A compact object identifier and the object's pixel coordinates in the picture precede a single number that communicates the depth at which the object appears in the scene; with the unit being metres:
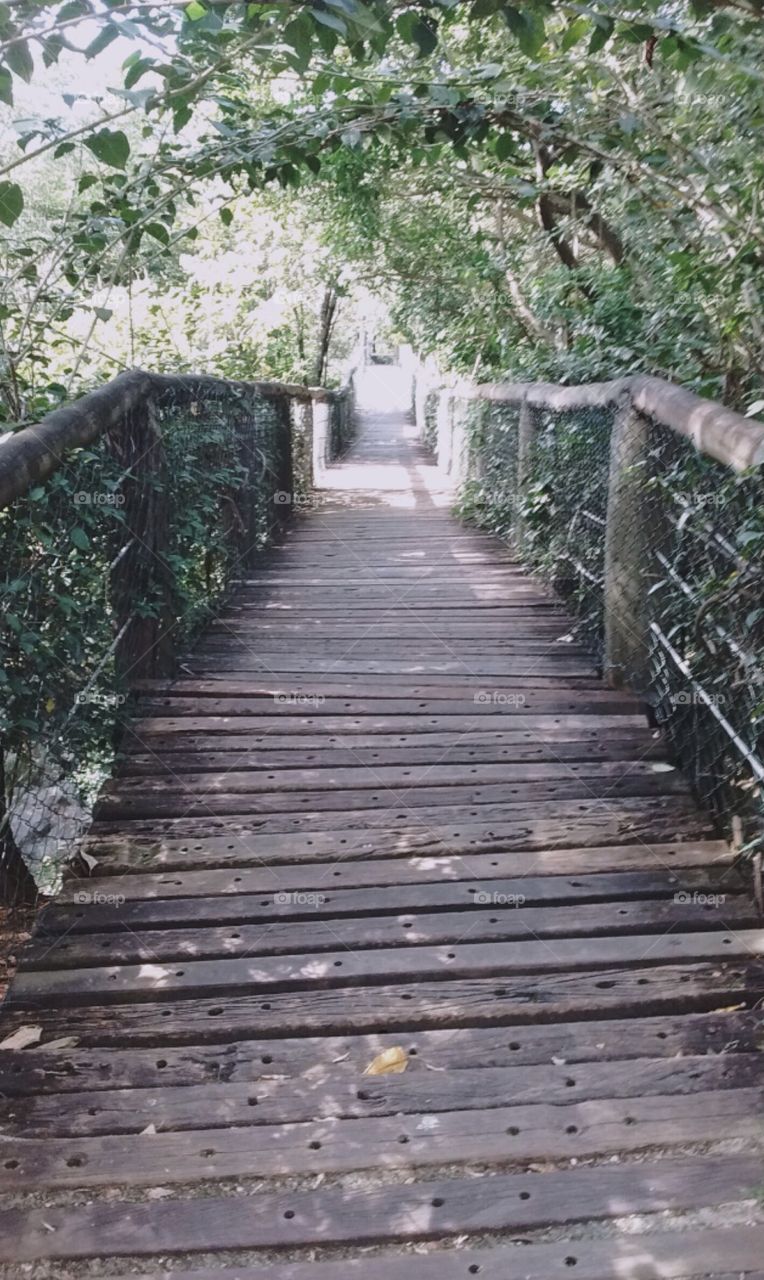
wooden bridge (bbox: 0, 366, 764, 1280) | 1.68
